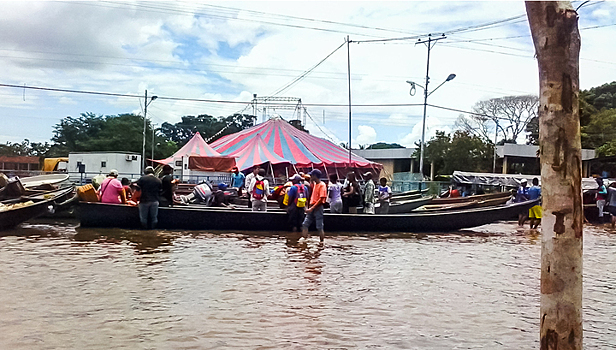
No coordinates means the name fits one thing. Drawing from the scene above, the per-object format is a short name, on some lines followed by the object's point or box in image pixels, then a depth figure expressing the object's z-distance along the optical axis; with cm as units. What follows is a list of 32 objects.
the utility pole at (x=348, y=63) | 2928
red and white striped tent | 3334
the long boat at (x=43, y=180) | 2178
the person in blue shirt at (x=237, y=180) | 2109
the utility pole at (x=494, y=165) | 4362
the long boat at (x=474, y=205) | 2055
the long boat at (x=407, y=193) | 2418
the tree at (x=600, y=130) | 4119
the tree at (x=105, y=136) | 5475
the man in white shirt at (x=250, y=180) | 1691
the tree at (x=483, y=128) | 4984
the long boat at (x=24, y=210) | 1470
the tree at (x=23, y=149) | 6084
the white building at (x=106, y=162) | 3072
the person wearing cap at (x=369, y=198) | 1709
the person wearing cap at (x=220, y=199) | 1881
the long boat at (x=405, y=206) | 1998
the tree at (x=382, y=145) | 8125
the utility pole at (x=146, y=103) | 3898
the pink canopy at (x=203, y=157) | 2914
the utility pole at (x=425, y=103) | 3433
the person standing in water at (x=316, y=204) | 1330
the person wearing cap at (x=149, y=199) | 1465
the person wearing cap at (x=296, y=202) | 1491
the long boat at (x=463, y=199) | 2331
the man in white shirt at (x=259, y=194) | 1658
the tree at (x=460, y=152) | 4556
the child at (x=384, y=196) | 1880
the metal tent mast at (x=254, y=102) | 3882
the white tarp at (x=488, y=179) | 2949
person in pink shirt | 1548
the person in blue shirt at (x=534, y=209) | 1853
